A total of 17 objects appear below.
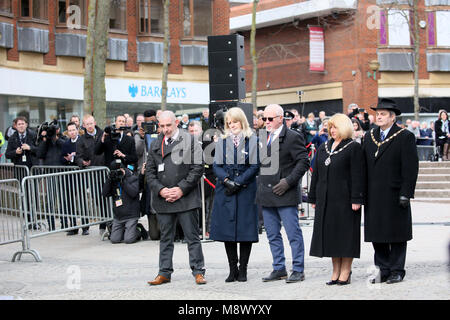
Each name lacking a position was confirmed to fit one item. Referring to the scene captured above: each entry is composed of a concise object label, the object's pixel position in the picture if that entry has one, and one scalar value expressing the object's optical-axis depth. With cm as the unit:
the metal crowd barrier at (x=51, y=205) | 1198
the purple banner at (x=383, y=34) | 4303
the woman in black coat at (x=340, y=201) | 888
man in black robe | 893
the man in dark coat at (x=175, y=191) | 944
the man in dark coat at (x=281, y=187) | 929
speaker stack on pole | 1319
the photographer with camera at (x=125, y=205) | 1359
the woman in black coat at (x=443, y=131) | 2539
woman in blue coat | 939
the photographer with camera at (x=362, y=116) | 1880
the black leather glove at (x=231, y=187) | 938
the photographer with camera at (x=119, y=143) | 1362
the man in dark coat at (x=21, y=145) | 1618
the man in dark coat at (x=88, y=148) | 1441
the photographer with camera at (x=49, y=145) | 1570
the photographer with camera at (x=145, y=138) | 1410
